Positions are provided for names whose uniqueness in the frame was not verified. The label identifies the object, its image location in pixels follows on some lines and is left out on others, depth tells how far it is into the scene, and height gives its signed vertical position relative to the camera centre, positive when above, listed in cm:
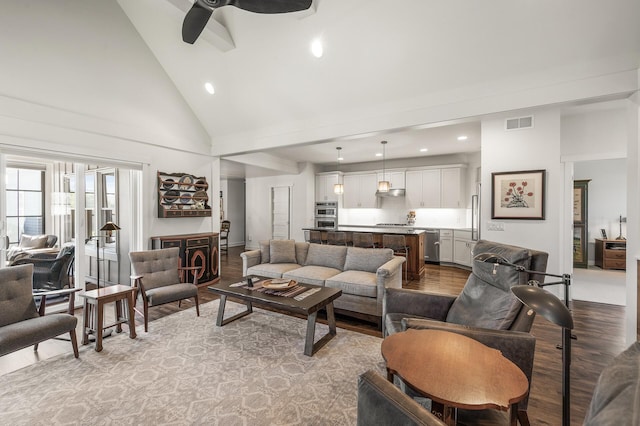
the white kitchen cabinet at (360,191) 838 +63
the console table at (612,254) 627 -94
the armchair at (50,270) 375 -77
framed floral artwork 393 +24
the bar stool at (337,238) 608 -57
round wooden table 122 -78
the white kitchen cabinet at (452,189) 712 +58
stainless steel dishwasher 710 -87
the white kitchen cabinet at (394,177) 796 +97
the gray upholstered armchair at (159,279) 326 -85
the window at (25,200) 500 +22
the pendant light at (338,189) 726 +59
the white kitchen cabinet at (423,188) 744 +63
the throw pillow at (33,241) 496 -51
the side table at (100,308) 279 -99
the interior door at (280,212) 887 -1
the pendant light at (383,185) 643 +60
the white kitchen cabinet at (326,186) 870 +81
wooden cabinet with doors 476 -70
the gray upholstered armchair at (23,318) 226 -94
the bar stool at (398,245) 544 -64
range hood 774 +52
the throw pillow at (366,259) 392 -66
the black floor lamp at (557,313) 103 -37
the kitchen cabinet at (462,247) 642 -82
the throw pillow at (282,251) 463 -65
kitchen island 557 -73
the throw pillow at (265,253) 470 -68
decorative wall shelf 484 +29
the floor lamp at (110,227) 315 -17
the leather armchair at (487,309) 170 -75
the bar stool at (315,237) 650 -58
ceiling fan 235 +175
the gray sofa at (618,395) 59 -42
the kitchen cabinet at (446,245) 690 -82
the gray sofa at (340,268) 337 -83
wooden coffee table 269 -88
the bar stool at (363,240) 572 -57
